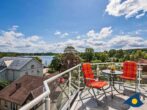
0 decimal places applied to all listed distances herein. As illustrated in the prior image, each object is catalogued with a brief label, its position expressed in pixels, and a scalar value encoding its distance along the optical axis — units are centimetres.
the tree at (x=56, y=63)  1634
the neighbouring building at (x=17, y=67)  1487
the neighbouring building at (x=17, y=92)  821
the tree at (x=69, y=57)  1308
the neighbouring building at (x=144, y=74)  339
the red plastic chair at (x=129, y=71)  277
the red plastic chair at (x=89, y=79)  231
